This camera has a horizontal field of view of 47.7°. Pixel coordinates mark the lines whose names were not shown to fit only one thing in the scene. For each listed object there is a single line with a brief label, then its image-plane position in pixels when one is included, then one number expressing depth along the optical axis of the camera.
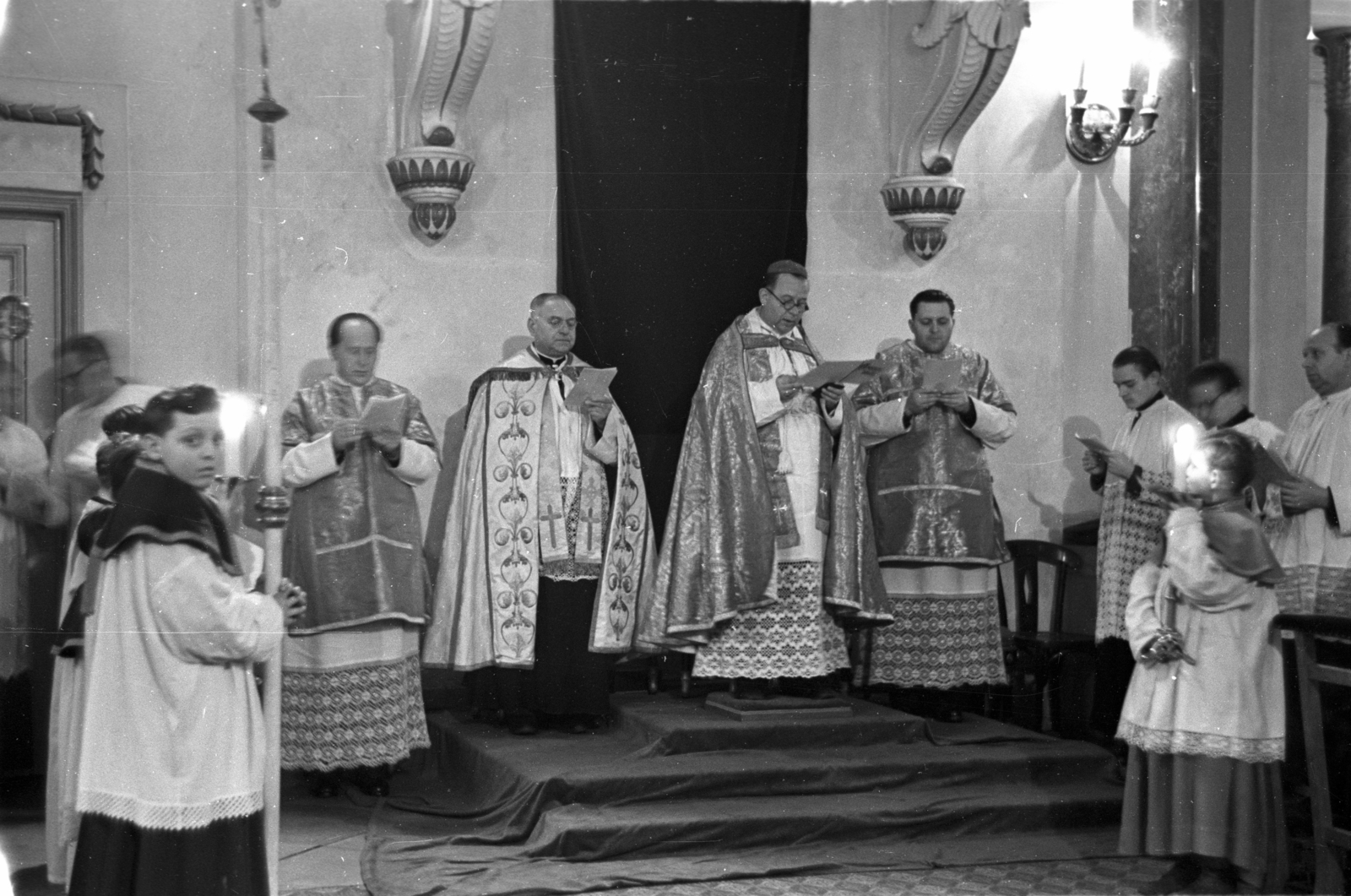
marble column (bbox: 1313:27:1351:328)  5.16
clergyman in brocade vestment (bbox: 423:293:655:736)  5.88
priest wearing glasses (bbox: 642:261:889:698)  5.74
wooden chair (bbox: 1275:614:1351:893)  4.24
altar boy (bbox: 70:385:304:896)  3.59
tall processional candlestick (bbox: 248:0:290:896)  3.57
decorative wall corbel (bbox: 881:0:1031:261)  5.61
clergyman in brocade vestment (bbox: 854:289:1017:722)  6.14
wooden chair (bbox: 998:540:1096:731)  5.93
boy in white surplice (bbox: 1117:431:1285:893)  4.29
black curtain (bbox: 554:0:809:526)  5.93
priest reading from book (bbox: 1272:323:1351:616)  5.00
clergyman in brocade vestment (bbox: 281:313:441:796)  5.51
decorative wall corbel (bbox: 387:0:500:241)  5.36
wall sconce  5.66
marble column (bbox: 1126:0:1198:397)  5.59
